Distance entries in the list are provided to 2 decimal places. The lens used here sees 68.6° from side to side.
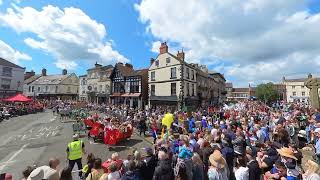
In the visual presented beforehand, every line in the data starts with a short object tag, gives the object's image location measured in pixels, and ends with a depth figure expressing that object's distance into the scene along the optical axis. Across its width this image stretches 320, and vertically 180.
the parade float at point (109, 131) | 13.66
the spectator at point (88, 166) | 6.21
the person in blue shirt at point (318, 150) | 7.99
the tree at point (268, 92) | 79.69
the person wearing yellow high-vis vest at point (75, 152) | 8.16
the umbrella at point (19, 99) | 29.40
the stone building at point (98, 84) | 52.34
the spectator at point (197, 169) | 5.98
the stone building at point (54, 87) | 70.44
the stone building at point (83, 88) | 63.84
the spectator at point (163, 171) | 5.44
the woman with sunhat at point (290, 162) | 5.17
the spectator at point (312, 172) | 4.58
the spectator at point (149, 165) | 6.07
